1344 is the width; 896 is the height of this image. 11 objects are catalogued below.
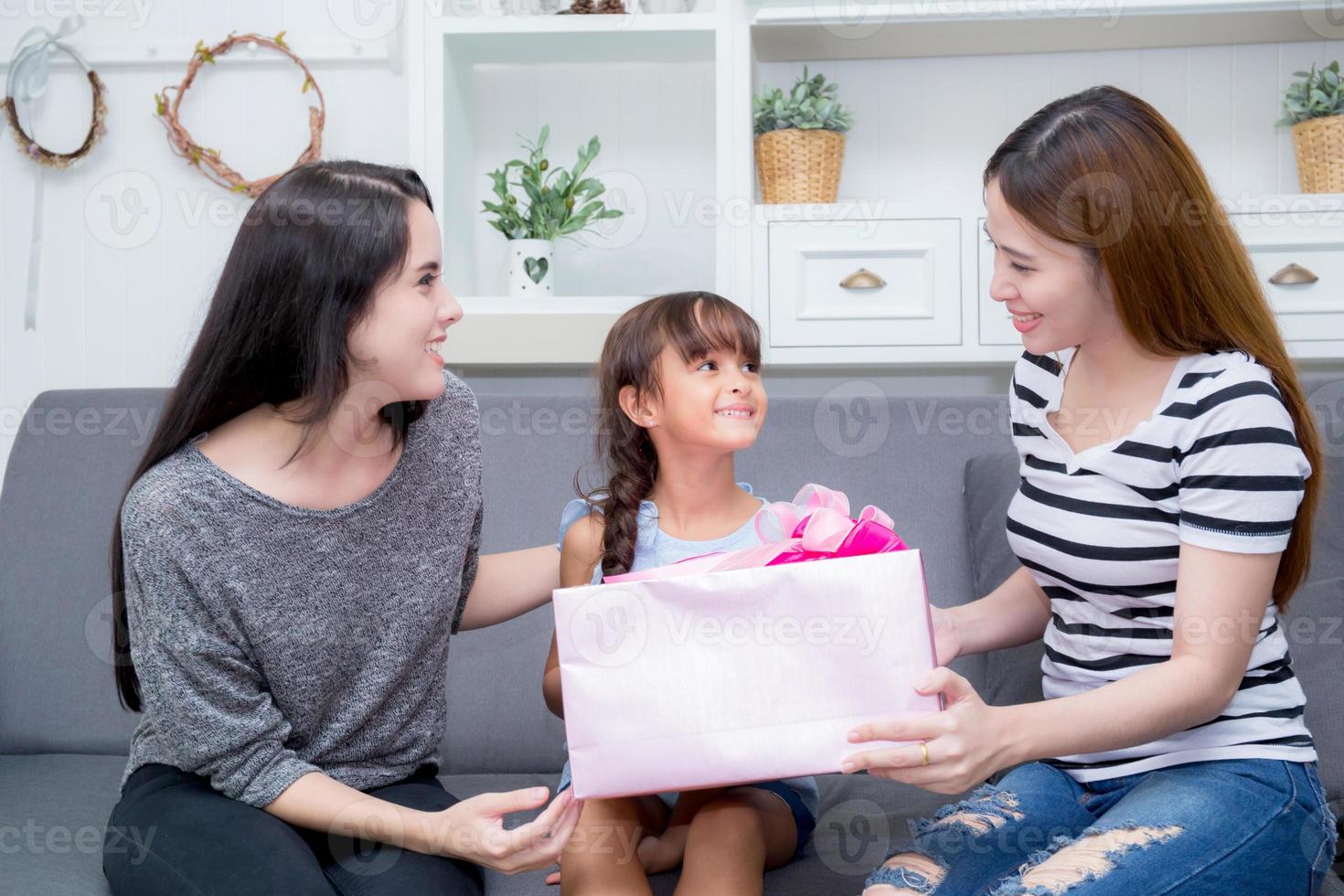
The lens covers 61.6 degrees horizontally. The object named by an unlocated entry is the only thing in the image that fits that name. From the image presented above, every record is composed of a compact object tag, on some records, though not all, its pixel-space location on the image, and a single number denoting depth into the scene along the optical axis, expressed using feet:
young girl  4.11
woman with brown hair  3.24
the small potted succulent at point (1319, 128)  6.41
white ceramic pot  7.00
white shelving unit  6.56
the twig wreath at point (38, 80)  7.84
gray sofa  4.95
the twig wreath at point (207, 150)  7.64
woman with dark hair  3.61
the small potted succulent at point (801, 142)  6.66
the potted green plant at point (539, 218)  6.91
